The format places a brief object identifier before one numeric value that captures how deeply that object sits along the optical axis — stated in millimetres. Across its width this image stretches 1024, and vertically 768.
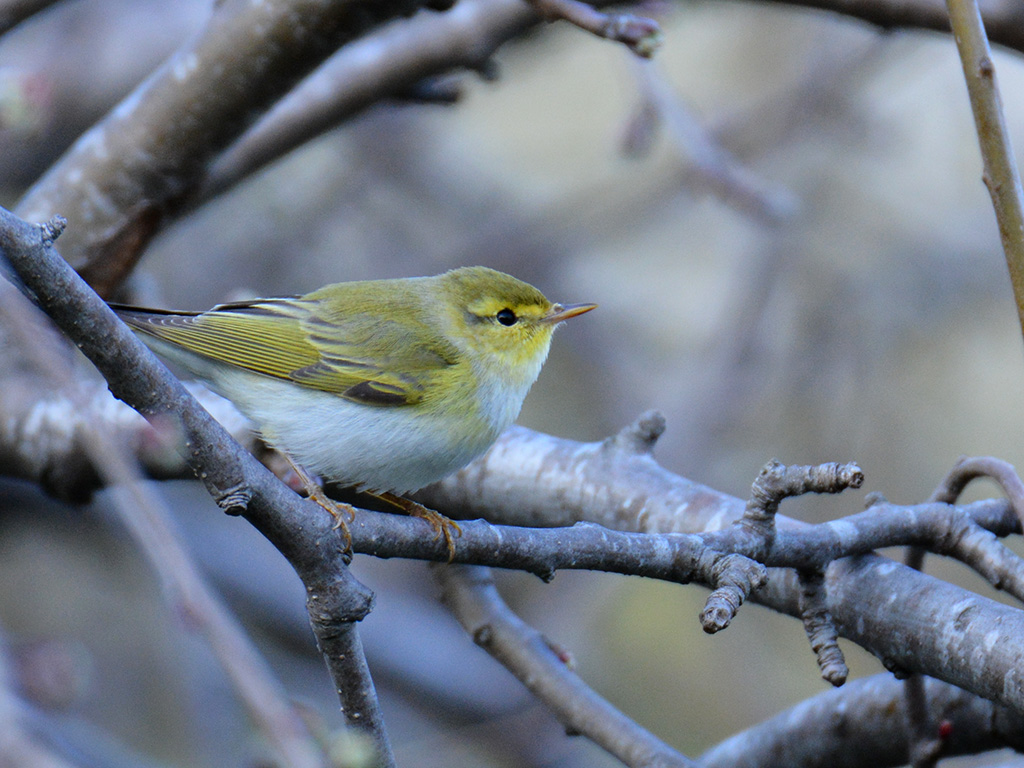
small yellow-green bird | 5590
